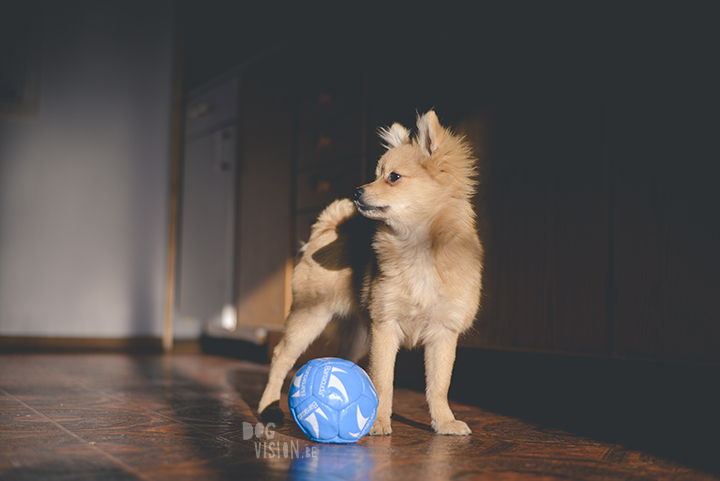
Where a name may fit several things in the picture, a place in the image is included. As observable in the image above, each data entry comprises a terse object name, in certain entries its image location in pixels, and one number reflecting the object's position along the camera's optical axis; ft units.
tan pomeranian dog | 6.32
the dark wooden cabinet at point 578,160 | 6.54
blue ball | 5.49
